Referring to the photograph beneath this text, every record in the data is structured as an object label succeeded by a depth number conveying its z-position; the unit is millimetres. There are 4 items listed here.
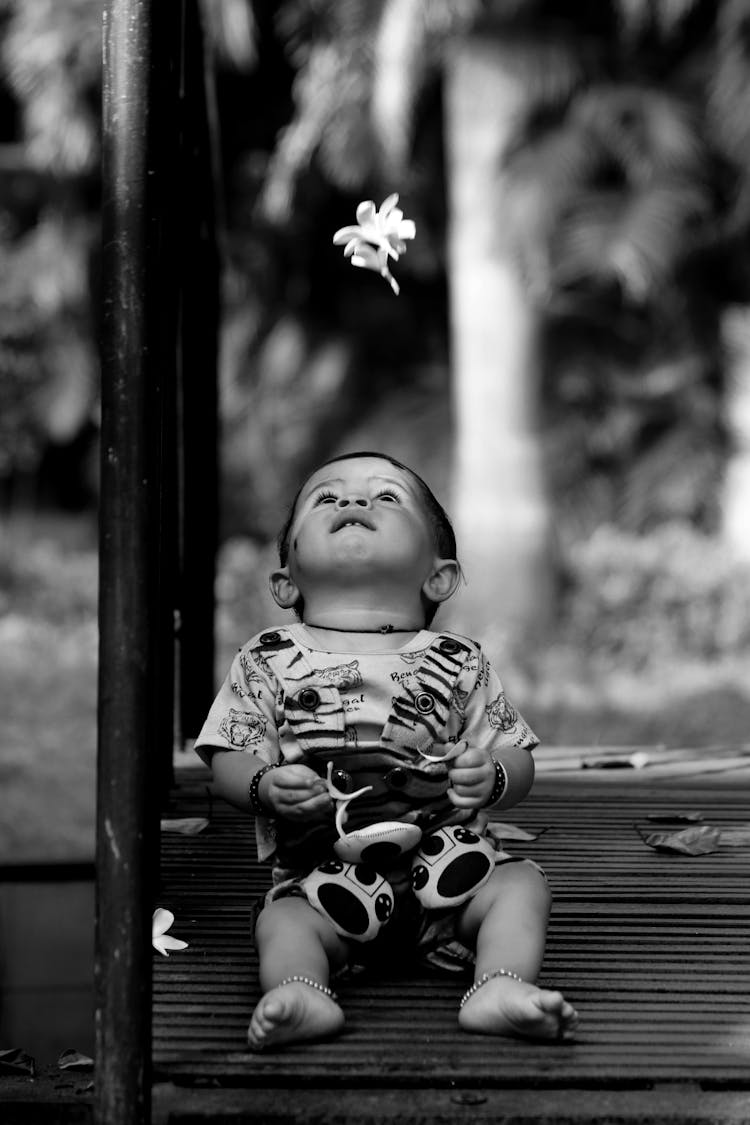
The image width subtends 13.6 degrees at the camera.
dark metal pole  3672
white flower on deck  4854
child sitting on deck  4370
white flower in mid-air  5084
